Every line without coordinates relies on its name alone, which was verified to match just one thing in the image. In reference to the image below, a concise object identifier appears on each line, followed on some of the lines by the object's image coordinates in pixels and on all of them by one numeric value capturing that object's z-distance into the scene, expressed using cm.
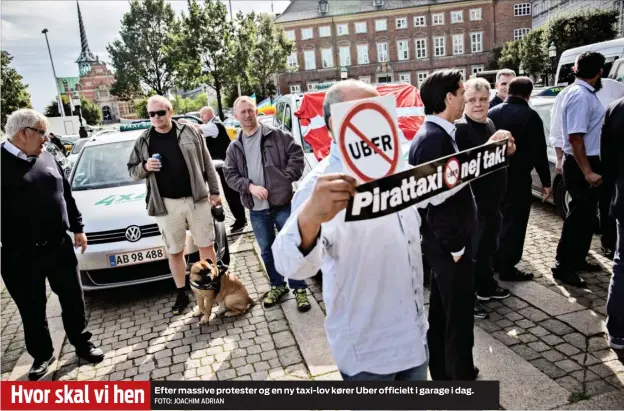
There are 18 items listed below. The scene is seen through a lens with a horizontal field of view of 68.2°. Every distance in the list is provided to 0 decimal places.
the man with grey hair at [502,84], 541
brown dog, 433
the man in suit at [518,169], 430
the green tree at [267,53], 4016
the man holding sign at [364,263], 161
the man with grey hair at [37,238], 349
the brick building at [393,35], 5488
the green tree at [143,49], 4603
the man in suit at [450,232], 269
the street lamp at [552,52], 2338
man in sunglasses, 443
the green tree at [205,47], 3030
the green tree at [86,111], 6974
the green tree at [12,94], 2671
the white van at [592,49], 954
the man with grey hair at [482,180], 356
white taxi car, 486
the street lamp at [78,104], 2428
